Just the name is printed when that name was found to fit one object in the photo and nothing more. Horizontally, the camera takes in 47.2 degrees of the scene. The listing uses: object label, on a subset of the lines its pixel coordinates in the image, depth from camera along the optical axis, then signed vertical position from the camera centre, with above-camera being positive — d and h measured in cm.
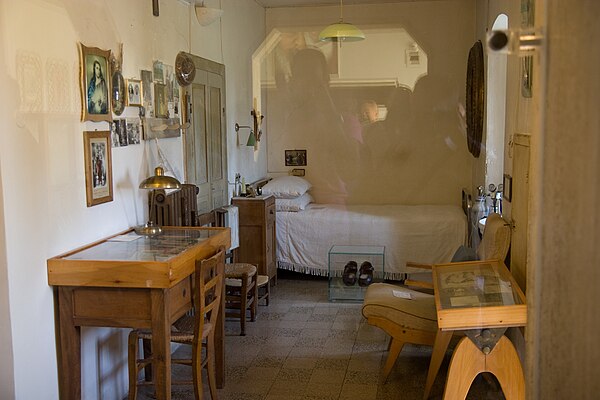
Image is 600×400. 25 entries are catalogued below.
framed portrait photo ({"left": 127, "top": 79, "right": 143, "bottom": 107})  359 +26
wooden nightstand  533 -71
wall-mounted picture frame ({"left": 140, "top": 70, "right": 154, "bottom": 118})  379 +27
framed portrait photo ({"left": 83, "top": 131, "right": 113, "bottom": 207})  315 -11
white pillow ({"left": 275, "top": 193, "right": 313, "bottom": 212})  577 -54
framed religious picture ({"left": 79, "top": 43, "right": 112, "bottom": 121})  310 +27
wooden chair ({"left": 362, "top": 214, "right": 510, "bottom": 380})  349 -91
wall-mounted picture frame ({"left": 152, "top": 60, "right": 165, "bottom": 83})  395 +41
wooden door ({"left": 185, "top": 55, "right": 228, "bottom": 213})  466 +2
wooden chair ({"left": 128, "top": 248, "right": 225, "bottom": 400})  301 -87
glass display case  530 -104
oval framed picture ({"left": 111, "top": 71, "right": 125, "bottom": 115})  339 +25
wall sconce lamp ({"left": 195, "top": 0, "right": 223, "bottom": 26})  463 +87
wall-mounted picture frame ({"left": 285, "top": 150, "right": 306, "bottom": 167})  605 -16
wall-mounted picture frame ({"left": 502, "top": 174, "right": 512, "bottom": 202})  365 -28
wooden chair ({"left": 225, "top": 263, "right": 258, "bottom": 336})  449 -102
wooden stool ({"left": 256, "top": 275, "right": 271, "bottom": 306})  489 -113
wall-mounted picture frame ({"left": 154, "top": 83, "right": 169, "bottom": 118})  399 +24
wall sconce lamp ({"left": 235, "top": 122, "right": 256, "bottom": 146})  559 +2
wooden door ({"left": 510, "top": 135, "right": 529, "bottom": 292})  300 -33
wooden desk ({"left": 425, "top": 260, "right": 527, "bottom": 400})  254 -71
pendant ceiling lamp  587 +90
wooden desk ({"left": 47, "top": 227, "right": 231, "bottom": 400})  274 -63
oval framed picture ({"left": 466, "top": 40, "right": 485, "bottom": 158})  523 +30
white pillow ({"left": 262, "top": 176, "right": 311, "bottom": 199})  577 -41
